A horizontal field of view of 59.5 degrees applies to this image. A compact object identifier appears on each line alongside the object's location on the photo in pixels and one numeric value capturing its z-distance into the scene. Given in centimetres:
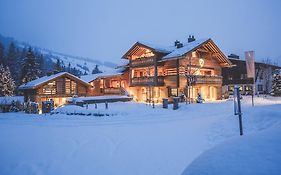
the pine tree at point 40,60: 8227
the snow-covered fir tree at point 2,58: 7056
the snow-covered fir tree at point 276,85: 4078
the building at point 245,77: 5047
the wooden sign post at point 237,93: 956
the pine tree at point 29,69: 5072
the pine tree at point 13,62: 7167
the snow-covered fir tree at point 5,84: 4925
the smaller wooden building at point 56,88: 3731
